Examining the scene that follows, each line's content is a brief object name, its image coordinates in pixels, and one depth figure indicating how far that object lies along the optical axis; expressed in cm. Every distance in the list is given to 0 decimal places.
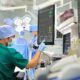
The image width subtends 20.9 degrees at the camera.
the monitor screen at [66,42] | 222
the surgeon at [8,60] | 199
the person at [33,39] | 294
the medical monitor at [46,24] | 247
